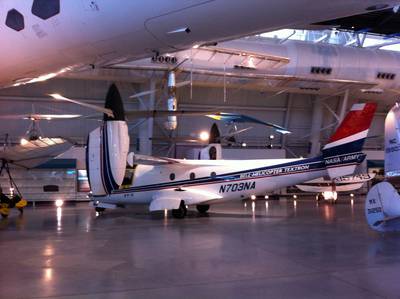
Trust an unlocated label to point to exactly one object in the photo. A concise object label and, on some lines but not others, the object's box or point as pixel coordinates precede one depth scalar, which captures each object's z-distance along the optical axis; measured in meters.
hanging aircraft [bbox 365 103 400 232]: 9.02
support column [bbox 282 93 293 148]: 29.58
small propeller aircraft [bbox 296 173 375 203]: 21.89
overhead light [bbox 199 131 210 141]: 25.50
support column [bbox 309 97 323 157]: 29.58
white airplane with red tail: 12.19
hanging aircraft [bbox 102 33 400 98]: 20.98
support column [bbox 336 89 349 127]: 26.66
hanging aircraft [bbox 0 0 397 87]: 3.56
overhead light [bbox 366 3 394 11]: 3.27
